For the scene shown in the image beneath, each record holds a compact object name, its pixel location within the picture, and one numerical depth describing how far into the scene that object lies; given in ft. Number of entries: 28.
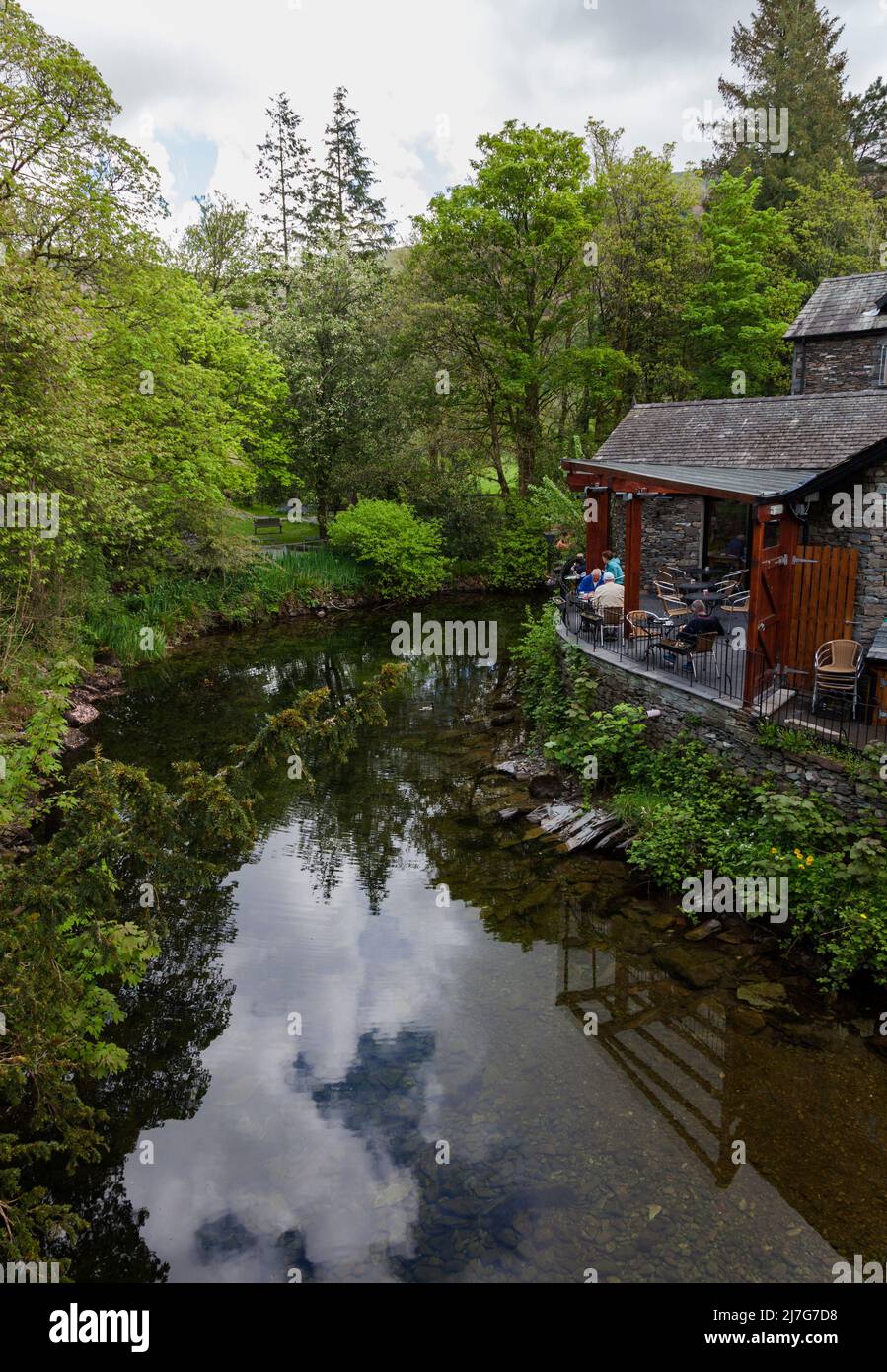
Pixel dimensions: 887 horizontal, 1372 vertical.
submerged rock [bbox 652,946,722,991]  32.50
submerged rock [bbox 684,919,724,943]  35.27
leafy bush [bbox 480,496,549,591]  112.06
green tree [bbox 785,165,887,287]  111.86
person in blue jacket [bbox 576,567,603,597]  57.21
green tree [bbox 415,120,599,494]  98.22
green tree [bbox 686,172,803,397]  101.55
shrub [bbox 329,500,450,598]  102.83
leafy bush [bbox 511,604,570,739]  55.52
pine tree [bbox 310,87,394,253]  144.46
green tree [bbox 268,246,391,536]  104.63
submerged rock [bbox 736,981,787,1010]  30.86
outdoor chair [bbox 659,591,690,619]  53.40
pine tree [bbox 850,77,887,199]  150.61
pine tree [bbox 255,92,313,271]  142.92
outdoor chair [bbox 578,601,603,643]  53.62
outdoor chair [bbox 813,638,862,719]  38.22
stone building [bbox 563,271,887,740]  42.70
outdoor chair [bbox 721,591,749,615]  52.64
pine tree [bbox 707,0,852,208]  128.06
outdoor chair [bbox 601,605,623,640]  53.52
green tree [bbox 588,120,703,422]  103.60
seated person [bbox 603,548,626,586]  55.98
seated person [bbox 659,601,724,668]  45.34
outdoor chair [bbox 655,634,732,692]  44.88
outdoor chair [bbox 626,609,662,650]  50.87
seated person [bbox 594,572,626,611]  54.19
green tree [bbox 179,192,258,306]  112.98
